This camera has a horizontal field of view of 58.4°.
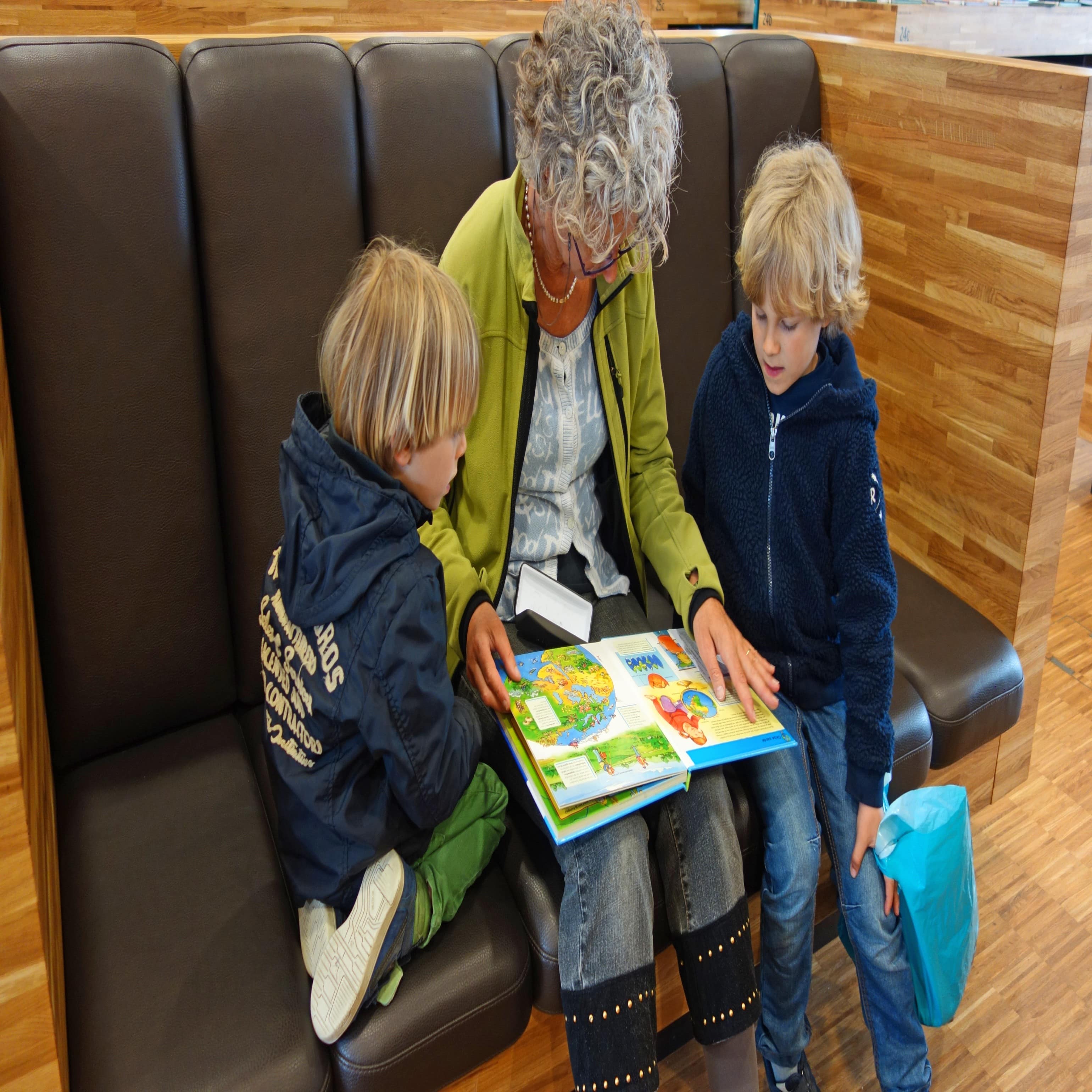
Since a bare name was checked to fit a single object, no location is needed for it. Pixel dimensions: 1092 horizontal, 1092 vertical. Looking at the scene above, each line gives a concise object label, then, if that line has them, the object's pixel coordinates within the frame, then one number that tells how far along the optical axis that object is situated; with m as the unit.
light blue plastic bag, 1.24
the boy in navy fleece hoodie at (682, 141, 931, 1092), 1.18
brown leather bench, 1.09
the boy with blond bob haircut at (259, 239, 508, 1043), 0.99
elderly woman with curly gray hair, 1.12
